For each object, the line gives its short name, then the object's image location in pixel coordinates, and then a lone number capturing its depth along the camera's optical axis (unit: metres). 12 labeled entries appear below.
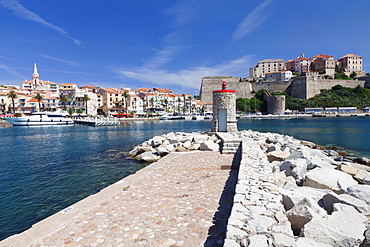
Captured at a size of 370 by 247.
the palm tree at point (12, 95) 63.38
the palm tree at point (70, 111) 65.08
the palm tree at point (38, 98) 64.12
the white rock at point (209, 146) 11.21
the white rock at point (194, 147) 11.83
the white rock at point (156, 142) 13.93
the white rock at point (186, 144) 12.47
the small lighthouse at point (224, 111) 14.89
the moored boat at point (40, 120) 48.81
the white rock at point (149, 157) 11.61
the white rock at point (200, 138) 13.31
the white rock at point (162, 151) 11.94
